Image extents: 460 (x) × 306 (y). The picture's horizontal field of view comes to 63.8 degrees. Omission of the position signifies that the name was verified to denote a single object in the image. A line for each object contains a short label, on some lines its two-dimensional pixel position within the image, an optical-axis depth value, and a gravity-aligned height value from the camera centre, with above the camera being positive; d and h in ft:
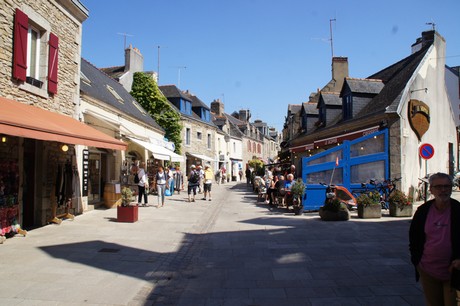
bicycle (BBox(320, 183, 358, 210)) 38.31 -2.72
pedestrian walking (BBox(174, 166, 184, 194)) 69.00 -2.22
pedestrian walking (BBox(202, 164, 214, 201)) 53.83 -1.61
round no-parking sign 31.01 +1.51
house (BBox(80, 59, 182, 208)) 41.50 +4.97
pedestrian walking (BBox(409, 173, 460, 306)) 9.66 -2.01
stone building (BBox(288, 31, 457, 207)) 40.70 +5.73
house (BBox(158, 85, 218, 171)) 102.47 +12.44
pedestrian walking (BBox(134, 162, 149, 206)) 43.06 -1.78
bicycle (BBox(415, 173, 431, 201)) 47.09 -2.88
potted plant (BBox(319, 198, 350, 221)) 32.32 -3.79
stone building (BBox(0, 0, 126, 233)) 24.41 +3.85
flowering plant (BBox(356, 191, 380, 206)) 33.55 -2.77
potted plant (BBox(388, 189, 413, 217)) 33.83 -3.32
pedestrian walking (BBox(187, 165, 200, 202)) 51.84 -1.68
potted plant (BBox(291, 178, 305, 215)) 37.27 -2.58
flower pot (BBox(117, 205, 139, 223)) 32.30 -4.02
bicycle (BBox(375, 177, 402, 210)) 38.71 -2.15
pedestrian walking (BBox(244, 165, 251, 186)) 95.11 -1.76
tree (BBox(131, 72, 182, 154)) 78.54 +14.05
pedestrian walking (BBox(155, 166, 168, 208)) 44.42 -1.81
